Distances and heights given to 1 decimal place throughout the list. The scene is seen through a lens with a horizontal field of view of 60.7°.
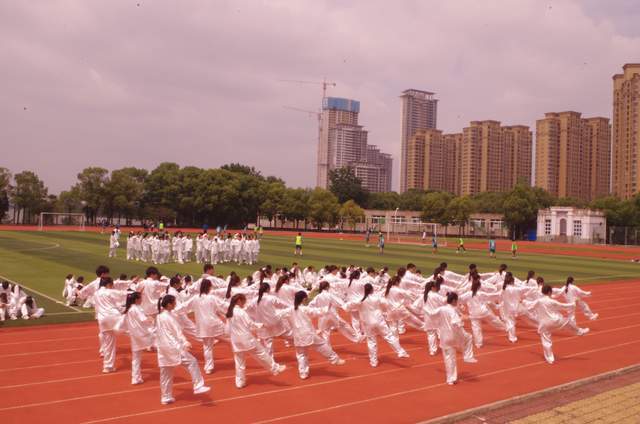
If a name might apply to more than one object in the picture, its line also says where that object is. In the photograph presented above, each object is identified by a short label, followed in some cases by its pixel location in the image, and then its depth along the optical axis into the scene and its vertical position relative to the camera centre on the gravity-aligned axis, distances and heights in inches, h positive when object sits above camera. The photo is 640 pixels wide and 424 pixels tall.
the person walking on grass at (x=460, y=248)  1859.6 -76.7
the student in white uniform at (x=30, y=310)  565.8 -101.4
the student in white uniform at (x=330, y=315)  437.1 -73.5
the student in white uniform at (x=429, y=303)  429.1 -61.4
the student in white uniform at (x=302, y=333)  388.5 -79.0
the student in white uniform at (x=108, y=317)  391.9 -72.6
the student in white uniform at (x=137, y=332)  365.4 -77.2
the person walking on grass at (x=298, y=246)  1407.5 -61.9
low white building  3065.9 +28.6
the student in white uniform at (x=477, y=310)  496.4 -74.6
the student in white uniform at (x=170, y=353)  328.8 -82.0
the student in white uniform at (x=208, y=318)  396.5 -71.6
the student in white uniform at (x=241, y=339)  365.7 -79.7
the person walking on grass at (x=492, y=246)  1694.1 -55.5
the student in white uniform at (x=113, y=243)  1172.0 -56.9
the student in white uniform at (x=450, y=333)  382.9 -75.1
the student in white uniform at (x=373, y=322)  432.2 -77.9
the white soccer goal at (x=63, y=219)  2878.9 -25.0
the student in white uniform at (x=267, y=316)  409.4 -71.3
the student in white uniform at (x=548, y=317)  456.4 -73.7
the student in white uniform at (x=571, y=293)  578.9 -66.3
